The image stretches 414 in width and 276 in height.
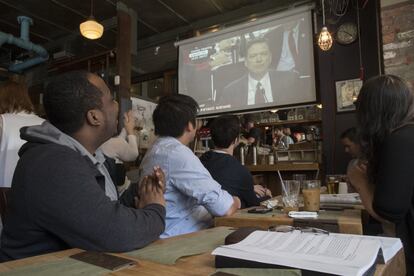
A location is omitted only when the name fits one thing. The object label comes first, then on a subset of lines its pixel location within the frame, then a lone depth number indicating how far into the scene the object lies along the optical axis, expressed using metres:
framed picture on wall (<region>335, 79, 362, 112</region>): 3.71
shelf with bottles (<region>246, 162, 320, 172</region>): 3.79
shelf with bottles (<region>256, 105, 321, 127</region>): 5.27
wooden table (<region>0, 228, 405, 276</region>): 0.62
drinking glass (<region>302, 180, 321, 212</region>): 1.44
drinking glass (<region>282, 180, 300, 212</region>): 1.51
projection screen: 3.50
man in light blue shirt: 1.45
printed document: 0.56
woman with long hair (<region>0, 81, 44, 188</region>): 1.88
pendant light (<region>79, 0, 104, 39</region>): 4.50
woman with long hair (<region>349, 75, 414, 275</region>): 1.23
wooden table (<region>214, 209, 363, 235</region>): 1.15
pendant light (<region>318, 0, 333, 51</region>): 3.14
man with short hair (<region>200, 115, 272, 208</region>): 1.98
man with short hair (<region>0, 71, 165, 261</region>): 0.80
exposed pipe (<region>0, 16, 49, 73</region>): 5.44
